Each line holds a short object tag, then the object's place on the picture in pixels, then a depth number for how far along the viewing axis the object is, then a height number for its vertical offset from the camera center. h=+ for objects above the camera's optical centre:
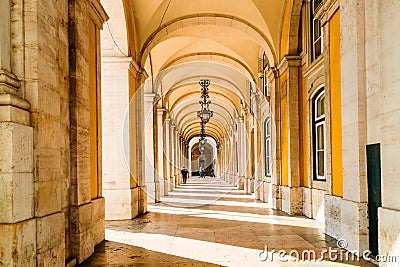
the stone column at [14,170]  4.07 -0.17
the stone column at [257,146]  17.17 +0.15
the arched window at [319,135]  10.06 +0.33
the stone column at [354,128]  6.27 +0.30
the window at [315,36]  10.09 +2.74
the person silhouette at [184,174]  33.37 -1.89
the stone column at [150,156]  16.05 -0.18
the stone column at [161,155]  19.20 -0.18
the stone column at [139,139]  11.54 +0.36
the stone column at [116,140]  10.62 +0.30
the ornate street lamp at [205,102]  17.12 +2.18
